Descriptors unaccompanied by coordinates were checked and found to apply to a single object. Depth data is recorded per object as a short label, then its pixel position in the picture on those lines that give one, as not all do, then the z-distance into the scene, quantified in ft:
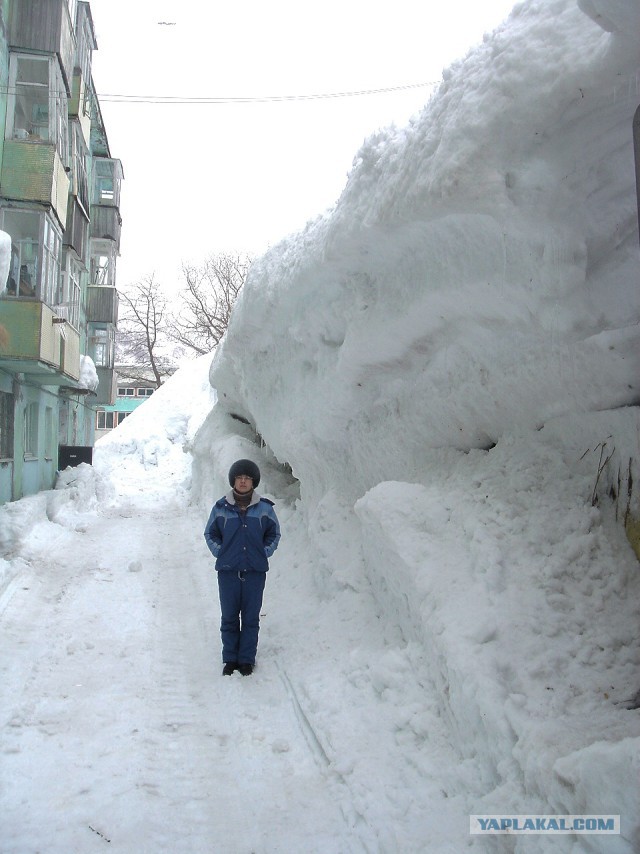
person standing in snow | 14.56
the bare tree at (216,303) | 114.62
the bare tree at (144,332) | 136.21
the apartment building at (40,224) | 34.06
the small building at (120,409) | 168.66
